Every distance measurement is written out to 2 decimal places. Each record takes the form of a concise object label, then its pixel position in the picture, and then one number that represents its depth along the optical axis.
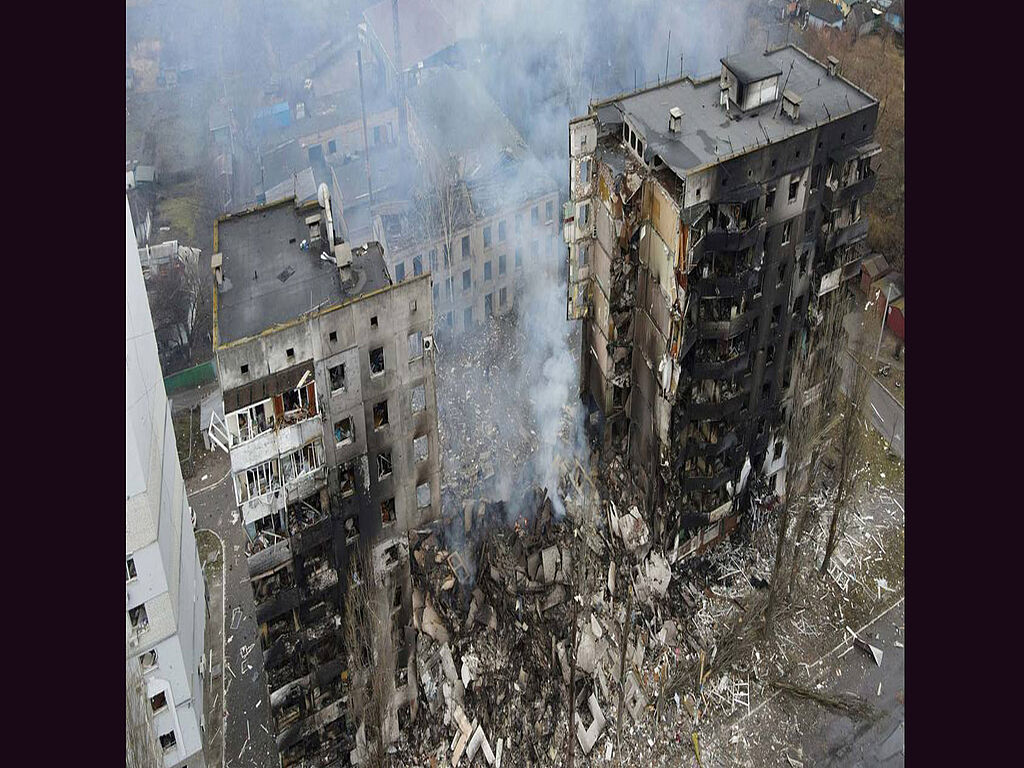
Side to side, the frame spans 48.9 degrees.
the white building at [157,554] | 39.97
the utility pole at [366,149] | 72.75
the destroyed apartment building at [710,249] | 45.38
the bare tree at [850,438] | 54.22
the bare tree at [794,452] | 52.78
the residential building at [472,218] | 66.81
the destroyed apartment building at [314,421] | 37.88
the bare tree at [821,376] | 52.28
